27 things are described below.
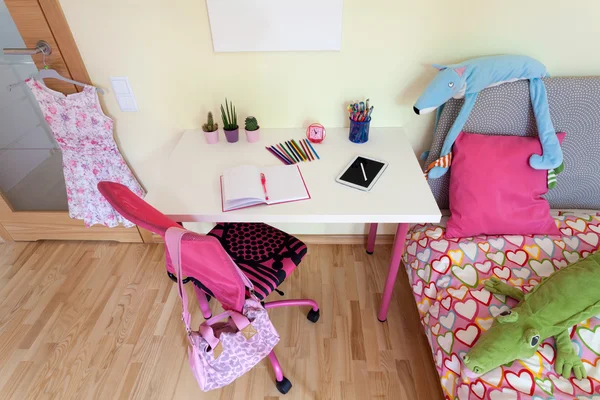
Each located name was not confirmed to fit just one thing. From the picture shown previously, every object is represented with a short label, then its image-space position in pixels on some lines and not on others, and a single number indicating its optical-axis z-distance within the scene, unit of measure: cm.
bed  109
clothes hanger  139
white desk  112
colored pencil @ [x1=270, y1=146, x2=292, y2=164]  135
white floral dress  146
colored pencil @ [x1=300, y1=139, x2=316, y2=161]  137
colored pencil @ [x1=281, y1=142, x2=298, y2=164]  136
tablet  122
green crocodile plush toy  100
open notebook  114
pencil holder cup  140
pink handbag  108
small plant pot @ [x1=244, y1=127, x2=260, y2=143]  145
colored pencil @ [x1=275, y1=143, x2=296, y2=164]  136
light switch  147
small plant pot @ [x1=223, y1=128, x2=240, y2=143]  144
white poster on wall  128
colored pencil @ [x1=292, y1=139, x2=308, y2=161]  137
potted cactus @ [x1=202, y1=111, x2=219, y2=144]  143
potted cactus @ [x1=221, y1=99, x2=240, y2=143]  144
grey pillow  131
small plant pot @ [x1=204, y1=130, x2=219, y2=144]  144
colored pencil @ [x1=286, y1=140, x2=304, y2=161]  137
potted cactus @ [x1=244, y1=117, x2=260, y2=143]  143
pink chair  88
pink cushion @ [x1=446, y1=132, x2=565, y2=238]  132
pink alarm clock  145
